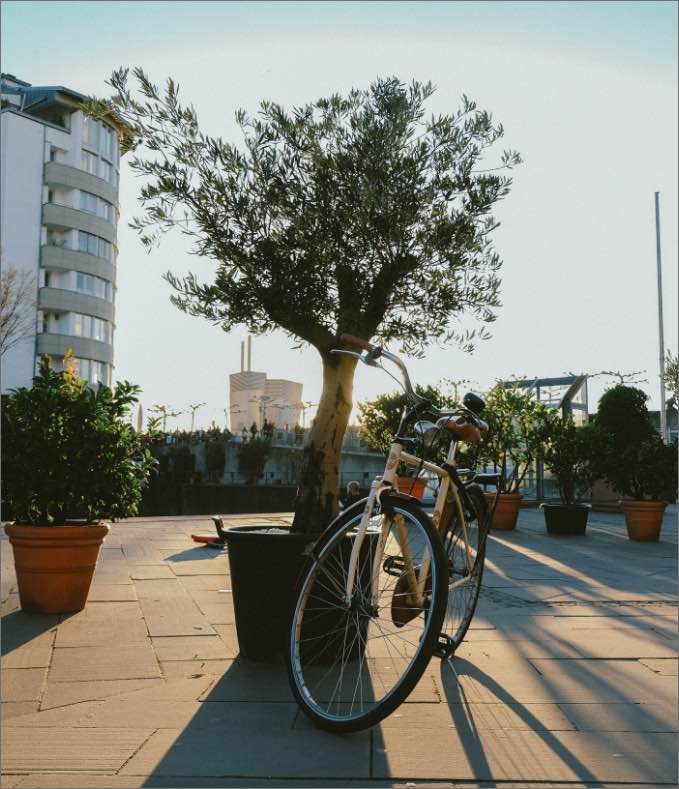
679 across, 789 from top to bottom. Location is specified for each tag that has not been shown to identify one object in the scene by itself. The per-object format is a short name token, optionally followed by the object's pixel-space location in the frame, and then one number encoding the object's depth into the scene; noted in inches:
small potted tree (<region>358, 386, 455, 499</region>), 500.7
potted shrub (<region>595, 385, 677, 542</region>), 397.1
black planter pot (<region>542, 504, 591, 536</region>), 414.0
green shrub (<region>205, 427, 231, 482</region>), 1882.4
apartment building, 1979.6
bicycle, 102.8
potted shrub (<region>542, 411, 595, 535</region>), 415.2
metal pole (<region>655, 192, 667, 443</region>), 639.8
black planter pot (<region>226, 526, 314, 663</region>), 140.6
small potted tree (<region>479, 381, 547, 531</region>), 427.5
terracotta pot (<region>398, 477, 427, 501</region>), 384.2
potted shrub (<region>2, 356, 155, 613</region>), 184.5
